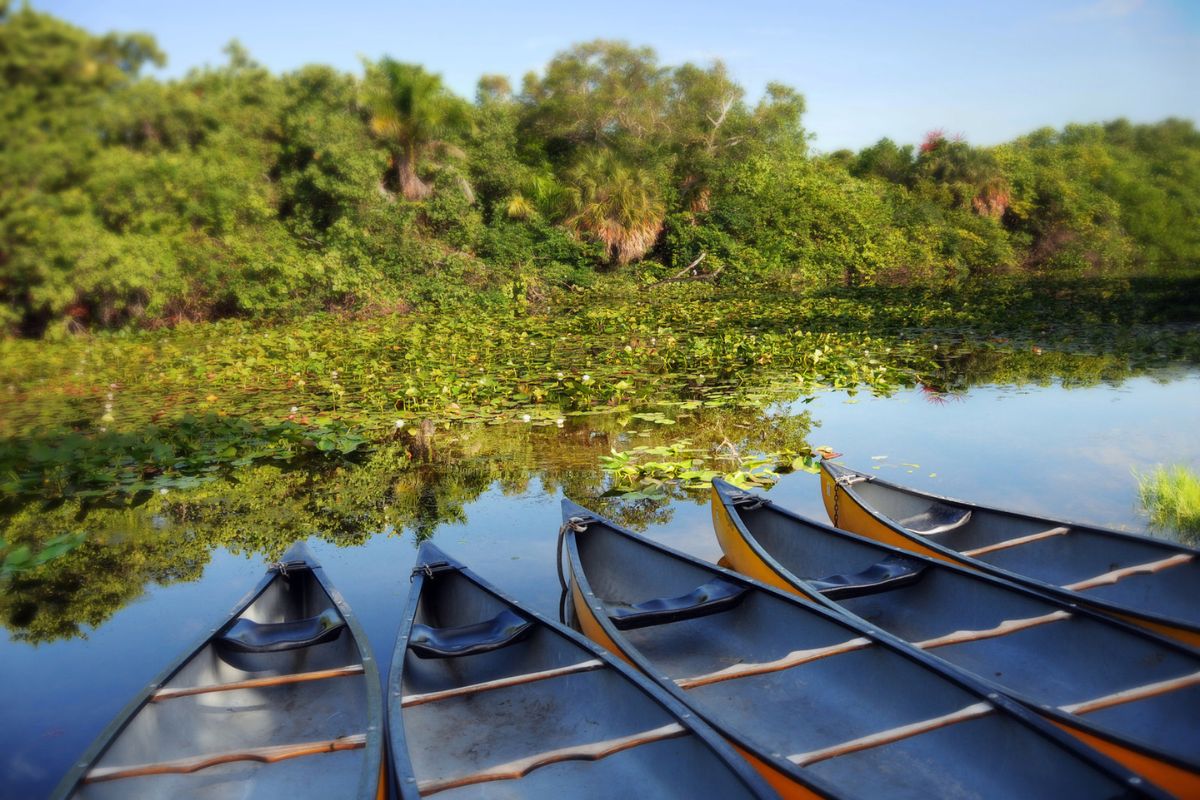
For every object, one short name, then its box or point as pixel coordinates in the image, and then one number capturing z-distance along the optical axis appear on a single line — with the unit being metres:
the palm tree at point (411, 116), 16.77
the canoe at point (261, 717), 2.68
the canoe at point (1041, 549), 3.69
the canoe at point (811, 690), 2.45
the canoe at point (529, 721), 2.61
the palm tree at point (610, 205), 19.42
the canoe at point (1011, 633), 2.70
